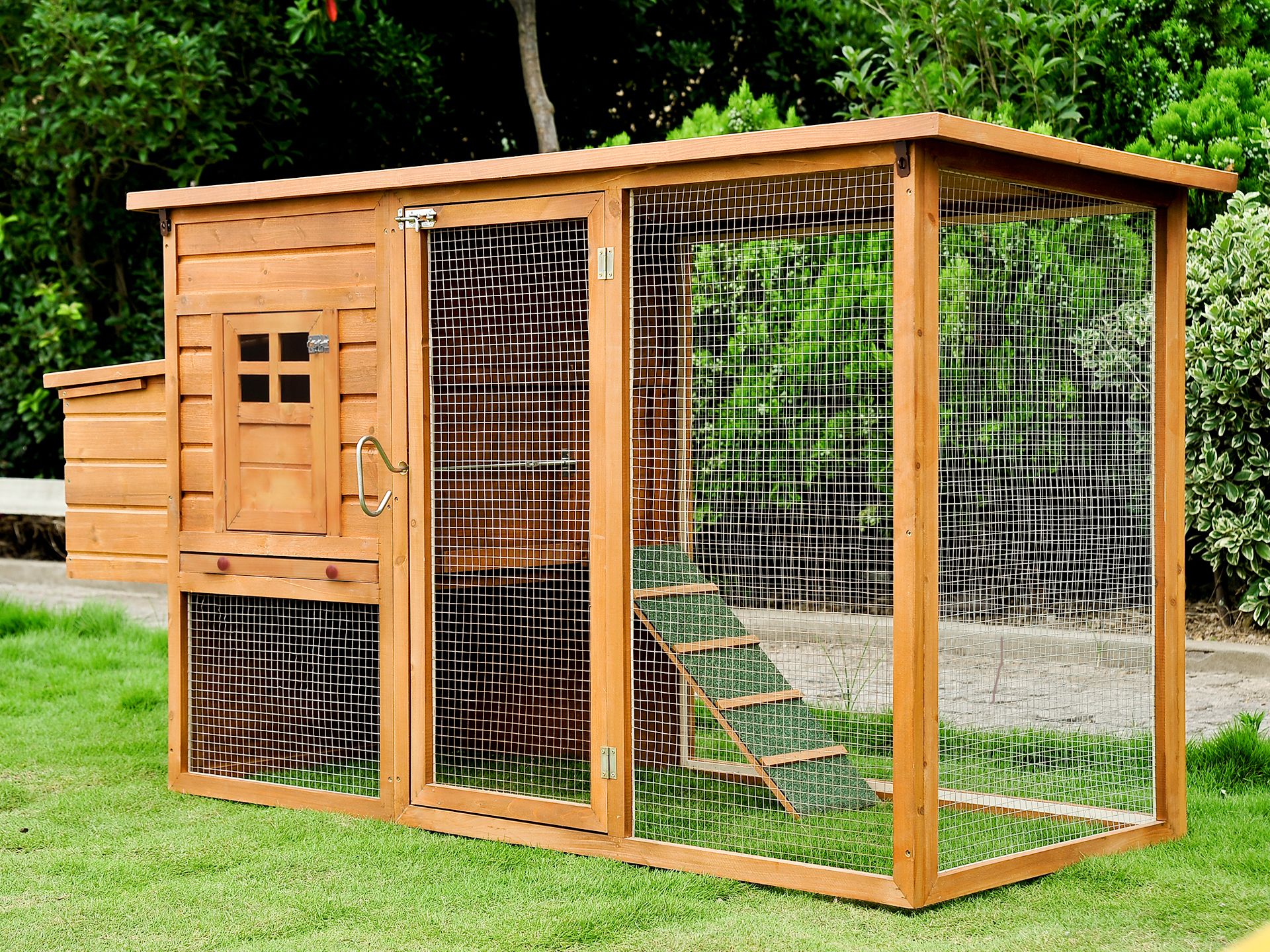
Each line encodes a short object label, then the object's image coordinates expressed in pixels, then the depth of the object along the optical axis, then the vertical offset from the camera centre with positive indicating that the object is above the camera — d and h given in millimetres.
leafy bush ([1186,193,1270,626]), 6934 +335
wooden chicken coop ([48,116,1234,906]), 4105 -121
